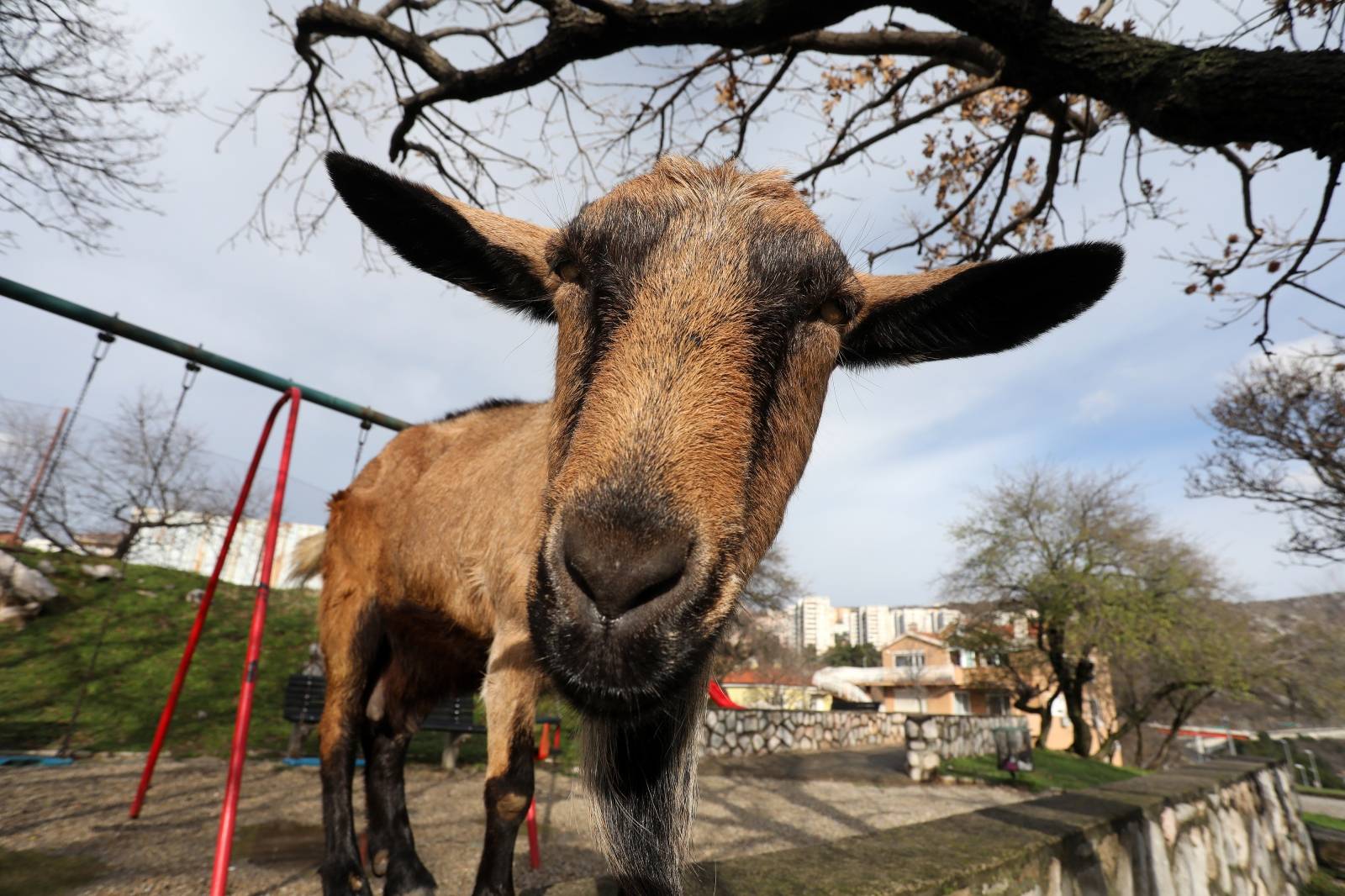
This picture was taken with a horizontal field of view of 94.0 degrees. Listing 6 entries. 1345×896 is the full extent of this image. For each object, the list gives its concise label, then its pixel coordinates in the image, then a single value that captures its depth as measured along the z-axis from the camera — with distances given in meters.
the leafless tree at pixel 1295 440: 11.94
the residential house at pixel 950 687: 31.92
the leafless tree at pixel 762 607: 22.19
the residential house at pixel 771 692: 22.95
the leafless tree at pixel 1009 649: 26.19
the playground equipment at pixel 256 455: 3.04
